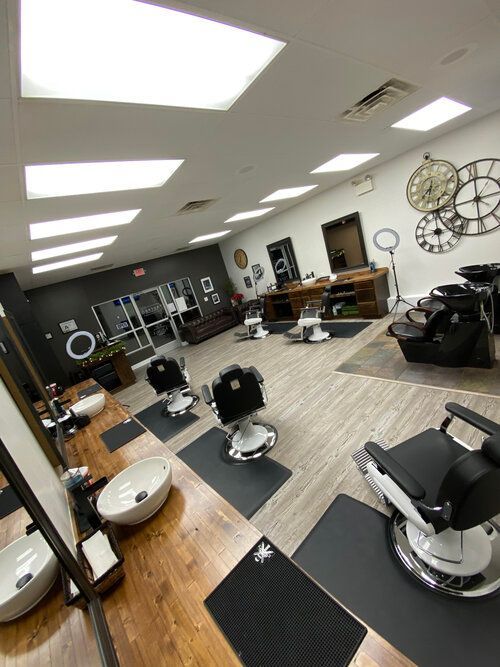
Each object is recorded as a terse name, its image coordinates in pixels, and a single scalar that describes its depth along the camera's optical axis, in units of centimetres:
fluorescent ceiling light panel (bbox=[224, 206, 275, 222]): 580
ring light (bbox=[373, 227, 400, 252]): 518
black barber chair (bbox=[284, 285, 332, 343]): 550
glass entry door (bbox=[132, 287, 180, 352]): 844
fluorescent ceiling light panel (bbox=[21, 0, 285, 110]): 100
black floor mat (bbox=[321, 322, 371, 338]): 533
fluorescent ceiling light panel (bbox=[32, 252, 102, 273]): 488
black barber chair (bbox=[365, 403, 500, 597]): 113
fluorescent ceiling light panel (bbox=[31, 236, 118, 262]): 396
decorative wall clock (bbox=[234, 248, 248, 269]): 898
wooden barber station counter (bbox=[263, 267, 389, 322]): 560
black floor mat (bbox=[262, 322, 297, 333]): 708
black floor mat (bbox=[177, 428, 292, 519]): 238
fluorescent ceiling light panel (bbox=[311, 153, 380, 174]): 397
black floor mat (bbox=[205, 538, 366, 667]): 83
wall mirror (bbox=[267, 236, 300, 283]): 757
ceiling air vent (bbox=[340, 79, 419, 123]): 217
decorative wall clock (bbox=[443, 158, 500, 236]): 410
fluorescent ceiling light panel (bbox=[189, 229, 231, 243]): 715
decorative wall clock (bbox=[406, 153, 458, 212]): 445
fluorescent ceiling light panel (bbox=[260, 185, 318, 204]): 487
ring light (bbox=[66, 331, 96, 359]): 690
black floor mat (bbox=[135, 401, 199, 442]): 384
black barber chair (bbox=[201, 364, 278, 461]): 264
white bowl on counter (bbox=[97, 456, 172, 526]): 134
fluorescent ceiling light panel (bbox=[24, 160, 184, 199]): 201
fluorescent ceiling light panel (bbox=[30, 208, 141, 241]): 296
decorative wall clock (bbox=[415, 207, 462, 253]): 462
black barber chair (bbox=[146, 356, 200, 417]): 403
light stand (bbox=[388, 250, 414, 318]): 534
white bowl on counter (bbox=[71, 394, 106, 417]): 304
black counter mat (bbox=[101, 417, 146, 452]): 226
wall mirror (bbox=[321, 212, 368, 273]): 602
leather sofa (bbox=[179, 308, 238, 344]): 841
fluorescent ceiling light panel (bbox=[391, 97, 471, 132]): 308
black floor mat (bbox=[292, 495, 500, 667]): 128
